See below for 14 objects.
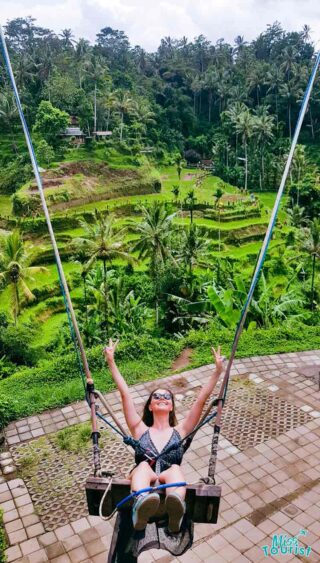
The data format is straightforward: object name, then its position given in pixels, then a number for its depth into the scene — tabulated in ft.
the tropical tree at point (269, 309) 40.50
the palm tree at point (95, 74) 138.74
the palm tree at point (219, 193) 92.84
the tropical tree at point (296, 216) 108.37
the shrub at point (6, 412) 25.75
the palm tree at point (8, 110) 129.18
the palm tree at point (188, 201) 108.45
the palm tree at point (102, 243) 52.07
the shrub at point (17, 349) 52.26
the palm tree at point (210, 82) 175.32
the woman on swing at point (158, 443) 11.72
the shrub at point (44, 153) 111.45
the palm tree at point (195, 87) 179.00
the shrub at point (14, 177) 113.19
